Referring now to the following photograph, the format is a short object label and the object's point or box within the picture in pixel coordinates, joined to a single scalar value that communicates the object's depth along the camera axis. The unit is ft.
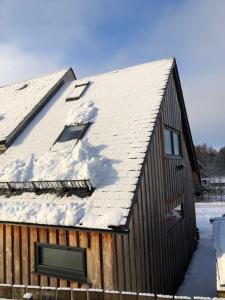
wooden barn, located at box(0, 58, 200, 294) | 13.82
